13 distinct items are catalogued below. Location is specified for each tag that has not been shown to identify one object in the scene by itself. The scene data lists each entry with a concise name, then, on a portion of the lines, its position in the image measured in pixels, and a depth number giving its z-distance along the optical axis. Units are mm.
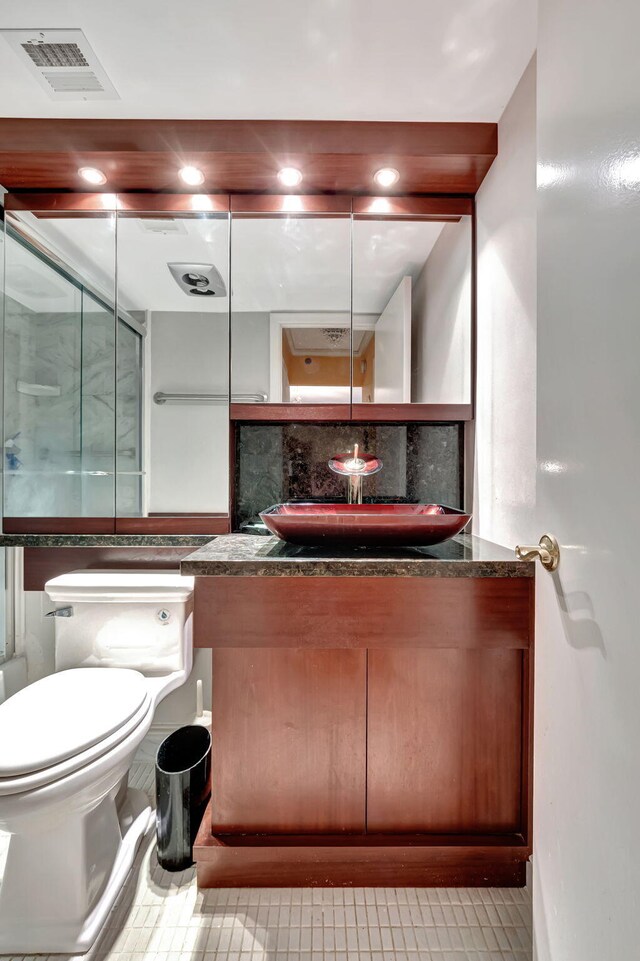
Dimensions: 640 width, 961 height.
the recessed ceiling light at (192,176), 1634
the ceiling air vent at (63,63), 1258
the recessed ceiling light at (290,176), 1627
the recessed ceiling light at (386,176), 1624
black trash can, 1367
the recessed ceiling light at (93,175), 1655
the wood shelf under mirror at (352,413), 1771
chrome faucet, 1810
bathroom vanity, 1319
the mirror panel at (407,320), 1769
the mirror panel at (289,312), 1774
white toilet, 1079
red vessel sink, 1266
